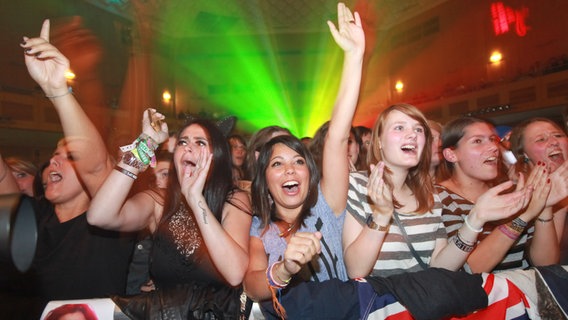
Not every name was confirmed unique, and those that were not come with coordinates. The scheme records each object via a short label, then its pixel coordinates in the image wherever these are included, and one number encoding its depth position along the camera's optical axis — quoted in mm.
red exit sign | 11195
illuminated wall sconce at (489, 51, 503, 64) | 11742
